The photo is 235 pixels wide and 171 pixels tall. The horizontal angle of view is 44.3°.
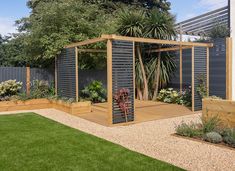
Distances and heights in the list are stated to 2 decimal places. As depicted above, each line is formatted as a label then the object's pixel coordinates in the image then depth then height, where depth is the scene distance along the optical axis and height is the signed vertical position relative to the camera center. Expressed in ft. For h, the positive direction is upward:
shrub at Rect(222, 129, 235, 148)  17.54 -3.77
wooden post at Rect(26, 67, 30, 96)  38.23 -0.35
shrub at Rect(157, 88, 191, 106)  36.35 -2.70
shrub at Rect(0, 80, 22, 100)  35.12 -1.44
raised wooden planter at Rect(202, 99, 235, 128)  20.90 -2.54
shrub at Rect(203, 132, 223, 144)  18.38 -3.92
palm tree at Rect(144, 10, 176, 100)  37.96 +6.68
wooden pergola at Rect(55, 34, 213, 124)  24.44 +3.10
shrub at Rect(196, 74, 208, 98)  32.45 -1.20
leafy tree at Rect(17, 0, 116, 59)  35.50 +6.27
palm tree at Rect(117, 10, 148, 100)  37.99 +6.55
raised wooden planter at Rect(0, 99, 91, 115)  31.40 -3.42
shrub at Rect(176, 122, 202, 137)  19.96 -3.82
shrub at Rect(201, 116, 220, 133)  19.98 -3.39
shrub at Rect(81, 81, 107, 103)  39.37 -2.14
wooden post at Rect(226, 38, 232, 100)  34.06 +0.86
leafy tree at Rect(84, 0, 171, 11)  66.80 +17.97
